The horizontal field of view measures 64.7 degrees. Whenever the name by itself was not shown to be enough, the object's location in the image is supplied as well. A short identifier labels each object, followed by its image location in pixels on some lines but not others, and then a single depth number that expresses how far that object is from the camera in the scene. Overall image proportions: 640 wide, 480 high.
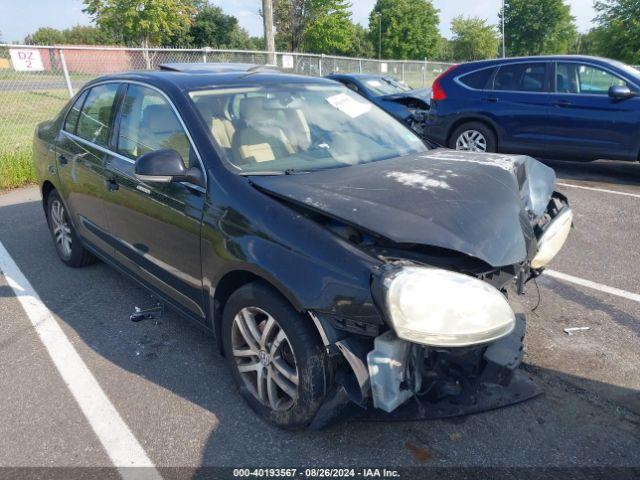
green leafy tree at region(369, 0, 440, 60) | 56.78
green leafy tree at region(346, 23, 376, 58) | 62.41
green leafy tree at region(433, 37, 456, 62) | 64.65
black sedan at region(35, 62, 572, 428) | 2.03
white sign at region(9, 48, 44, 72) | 9.01
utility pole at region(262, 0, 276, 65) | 13.45
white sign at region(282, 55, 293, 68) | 15.59
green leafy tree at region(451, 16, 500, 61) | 60.69
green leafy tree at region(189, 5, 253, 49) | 54.28
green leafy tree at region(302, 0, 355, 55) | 47.78
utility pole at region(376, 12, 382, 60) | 55.25
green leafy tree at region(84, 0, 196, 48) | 28.59
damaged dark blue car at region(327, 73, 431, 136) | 10.09
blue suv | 7.16
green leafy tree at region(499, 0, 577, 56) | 55.62
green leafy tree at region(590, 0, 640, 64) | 35.97
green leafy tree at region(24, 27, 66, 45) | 70.38
